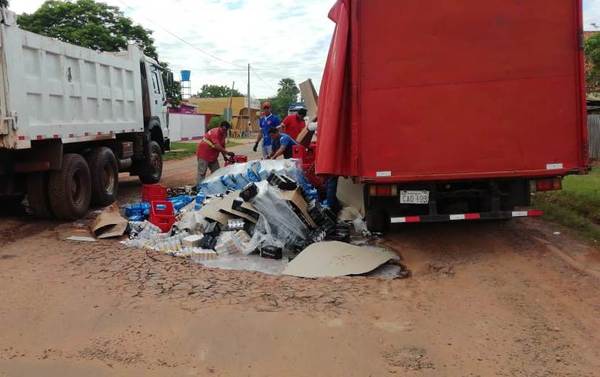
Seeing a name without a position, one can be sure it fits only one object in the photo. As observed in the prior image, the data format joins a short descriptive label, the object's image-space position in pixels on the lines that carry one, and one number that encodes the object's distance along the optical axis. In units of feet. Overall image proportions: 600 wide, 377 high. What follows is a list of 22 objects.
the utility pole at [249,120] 183.57
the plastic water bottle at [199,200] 24.93
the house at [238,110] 194.08
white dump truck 22.00
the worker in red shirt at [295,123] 35.29
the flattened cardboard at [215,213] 22.08
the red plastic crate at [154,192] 27.50
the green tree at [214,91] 306.53
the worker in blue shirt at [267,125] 37.70
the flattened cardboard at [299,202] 22.40
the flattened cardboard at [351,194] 24.67
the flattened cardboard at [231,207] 21.76
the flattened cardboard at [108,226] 22.38
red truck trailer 18.52
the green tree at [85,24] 97.66
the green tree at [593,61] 54.34
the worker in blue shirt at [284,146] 32.33
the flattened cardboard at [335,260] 17.51
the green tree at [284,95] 271.69
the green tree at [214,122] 121.94
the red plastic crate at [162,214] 23.26
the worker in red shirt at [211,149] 33.35
